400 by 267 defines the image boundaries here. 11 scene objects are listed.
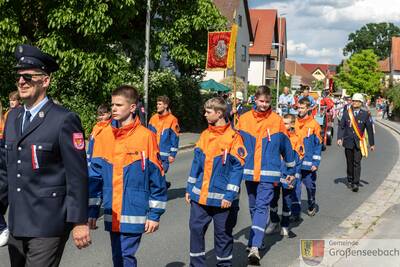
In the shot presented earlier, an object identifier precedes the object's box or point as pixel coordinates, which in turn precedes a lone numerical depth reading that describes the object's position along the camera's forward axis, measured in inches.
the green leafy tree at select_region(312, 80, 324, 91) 3088.6
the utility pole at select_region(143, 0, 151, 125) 753.0
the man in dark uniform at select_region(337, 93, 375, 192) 448.5
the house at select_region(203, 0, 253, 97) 2043.6
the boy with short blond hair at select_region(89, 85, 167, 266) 167.9
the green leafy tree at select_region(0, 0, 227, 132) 641.0
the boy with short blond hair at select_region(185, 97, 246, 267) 200.7
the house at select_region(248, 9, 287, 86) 2691.9
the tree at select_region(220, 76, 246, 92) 1465.3
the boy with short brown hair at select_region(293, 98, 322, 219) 332.5
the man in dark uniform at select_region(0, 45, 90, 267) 128.8
